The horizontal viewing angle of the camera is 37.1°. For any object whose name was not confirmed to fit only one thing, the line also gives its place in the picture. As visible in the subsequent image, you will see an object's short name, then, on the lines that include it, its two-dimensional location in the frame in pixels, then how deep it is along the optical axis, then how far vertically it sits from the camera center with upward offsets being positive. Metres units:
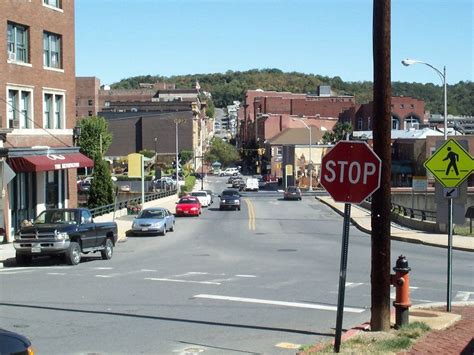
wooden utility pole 10.07 -0.38
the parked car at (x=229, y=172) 147.75 -2.31
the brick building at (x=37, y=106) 32.66 +2.85
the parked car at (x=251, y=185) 94.88 -3.23
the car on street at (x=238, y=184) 96.50 -3.16
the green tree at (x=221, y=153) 162.00 +1.89
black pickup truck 22.11 -2.36
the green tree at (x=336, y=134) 116.34 +4.56
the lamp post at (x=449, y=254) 11.96 -1.62
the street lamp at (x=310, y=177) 86.58 -2.16
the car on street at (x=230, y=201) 57.72 -3.26
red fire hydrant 10.43 -1.99
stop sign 8.48 -0.13
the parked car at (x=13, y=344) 6.57 -1.74
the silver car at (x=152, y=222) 36.91 -3.18
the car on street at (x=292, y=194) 70.88 -3.33
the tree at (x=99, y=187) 47.62 -1.72
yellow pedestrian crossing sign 12.38 -0.07
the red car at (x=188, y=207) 51.54 -3.35
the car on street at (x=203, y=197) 62.10 -3.18
